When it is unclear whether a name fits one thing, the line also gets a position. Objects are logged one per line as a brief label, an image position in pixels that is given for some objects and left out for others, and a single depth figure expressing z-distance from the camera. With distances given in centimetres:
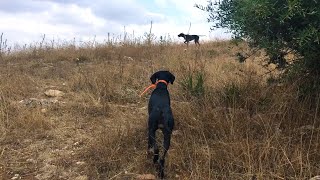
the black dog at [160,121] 293
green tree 272
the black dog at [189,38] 839
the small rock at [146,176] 281
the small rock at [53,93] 480
